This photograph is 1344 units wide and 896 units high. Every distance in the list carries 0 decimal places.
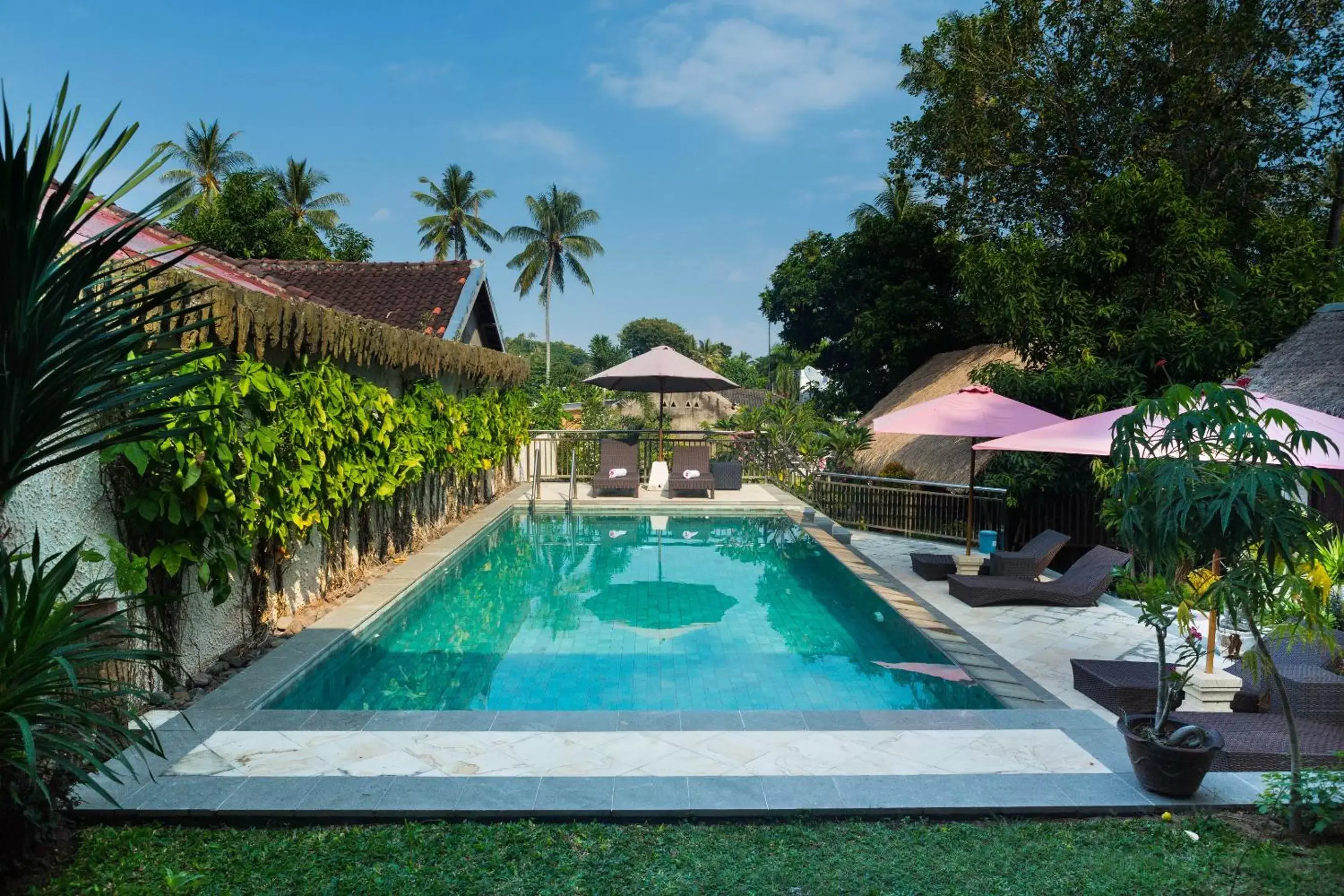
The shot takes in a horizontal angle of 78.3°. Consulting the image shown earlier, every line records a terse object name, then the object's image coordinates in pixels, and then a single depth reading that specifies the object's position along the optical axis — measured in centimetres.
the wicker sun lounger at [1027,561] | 853
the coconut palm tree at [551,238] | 5288
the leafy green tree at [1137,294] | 1187
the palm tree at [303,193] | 4200
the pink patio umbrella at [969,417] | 916
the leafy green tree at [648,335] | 9181
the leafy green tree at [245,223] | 2267
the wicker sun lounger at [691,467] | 1543
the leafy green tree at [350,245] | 2692
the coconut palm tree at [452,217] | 5053
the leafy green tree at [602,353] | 7075
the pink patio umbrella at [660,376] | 1611
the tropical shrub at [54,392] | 272
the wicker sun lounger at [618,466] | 1574
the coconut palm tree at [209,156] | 3838
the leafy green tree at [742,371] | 5859
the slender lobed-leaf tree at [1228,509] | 323
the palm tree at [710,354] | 6384
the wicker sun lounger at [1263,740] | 413
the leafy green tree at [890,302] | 2228
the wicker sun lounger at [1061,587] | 764
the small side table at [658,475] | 1655
